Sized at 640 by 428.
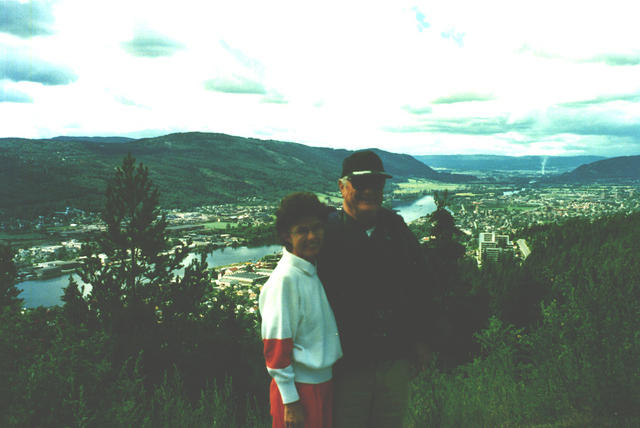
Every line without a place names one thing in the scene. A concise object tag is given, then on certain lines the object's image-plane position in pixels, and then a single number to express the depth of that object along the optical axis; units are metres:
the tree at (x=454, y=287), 14.05
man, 2.09
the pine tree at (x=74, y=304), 10.30
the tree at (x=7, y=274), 14.13
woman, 1.82
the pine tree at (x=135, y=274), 9.97
